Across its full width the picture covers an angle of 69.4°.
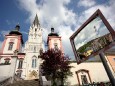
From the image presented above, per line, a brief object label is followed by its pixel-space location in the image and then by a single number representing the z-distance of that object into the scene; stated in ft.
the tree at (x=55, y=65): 46.28
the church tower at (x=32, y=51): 74.93
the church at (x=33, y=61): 47.91
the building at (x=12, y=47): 77.17
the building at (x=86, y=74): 49.02
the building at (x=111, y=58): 55.60
